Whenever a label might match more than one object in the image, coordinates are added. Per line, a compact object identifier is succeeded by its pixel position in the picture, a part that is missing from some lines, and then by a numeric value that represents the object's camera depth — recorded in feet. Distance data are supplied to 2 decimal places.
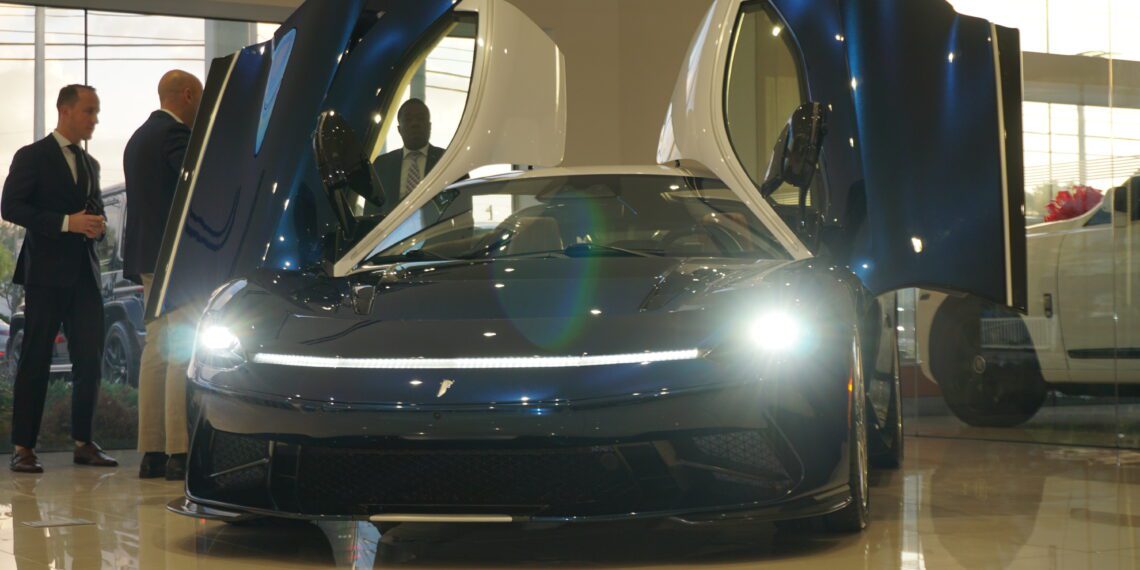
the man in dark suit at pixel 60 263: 19.80
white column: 25.39
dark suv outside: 26.50
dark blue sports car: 9.09
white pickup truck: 21.88
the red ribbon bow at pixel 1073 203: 22.82
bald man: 18.62
